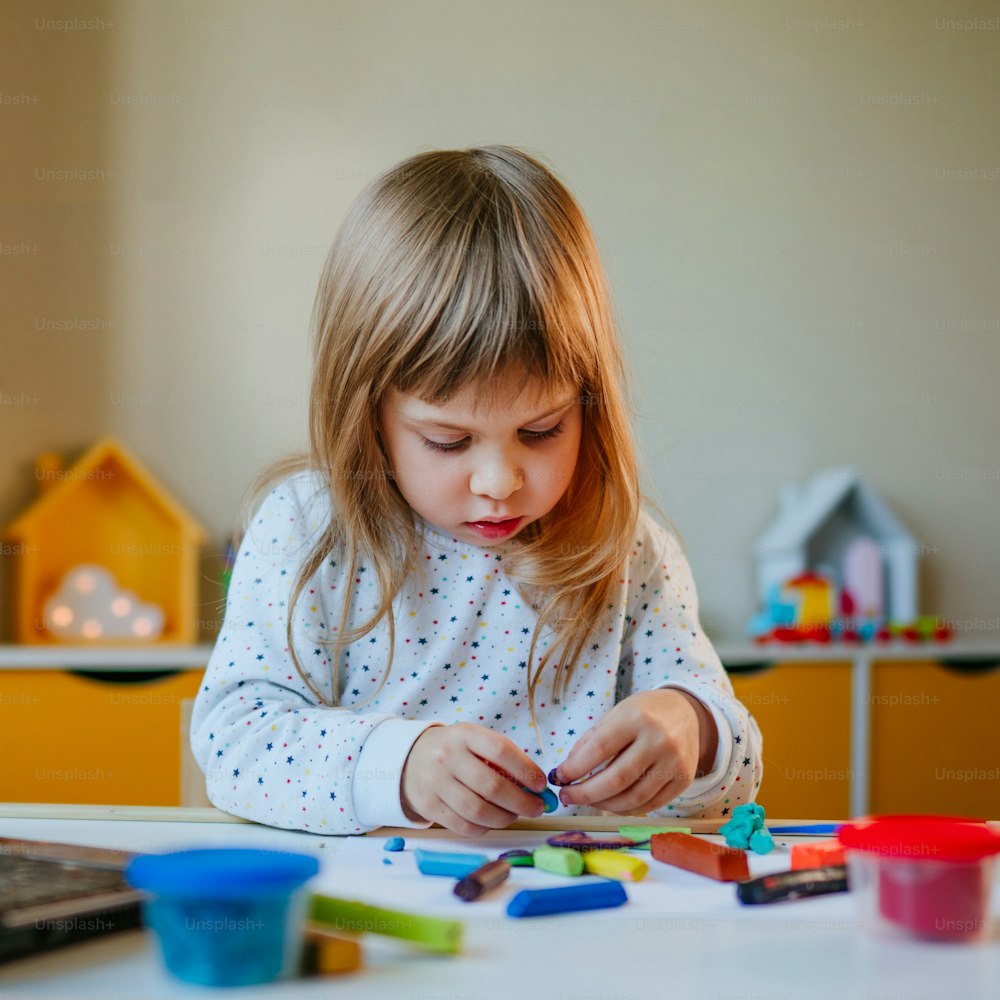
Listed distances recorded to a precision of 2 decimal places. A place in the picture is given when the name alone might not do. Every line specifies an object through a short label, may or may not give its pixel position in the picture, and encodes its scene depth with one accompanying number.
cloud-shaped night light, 2.31
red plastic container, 0.51
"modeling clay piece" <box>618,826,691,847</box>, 0.71
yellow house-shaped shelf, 2.30
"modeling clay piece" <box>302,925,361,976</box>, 0.46
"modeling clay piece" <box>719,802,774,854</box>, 0.70
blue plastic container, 0.43
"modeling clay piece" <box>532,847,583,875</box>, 0.63
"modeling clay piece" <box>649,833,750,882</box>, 0.62
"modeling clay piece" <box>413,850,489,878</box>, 0.62
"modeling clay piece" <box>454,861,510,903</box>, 0.58
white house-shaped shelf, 2.46
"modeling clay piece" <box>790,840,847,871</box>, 0.65
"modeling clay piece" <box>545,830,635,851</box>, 0.68
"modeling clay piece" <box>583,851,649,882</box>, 0.62
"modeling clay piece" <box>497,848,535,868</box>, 0.65
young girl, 0.79
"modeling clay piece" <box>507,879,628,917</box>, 0.55
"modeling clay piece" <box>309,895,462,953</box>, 0.49
